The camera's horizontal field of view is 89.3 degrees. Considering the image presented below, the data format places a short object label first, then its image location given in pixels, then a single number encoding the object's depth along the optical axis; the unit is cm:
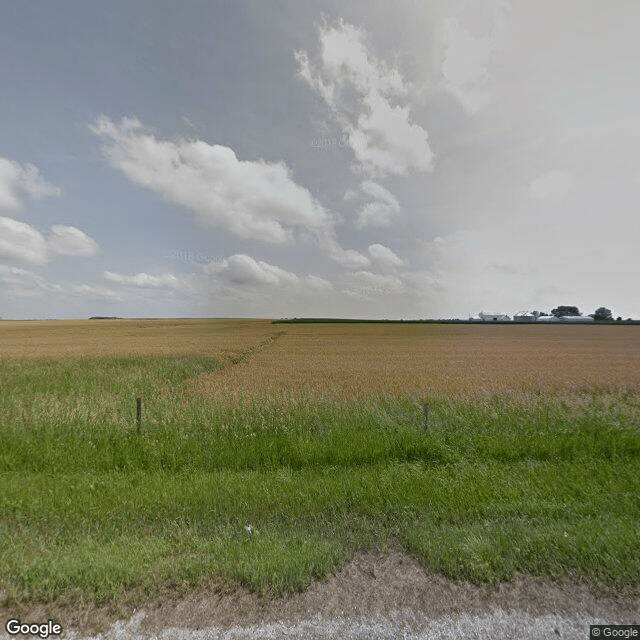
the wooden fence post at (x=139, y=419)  815
